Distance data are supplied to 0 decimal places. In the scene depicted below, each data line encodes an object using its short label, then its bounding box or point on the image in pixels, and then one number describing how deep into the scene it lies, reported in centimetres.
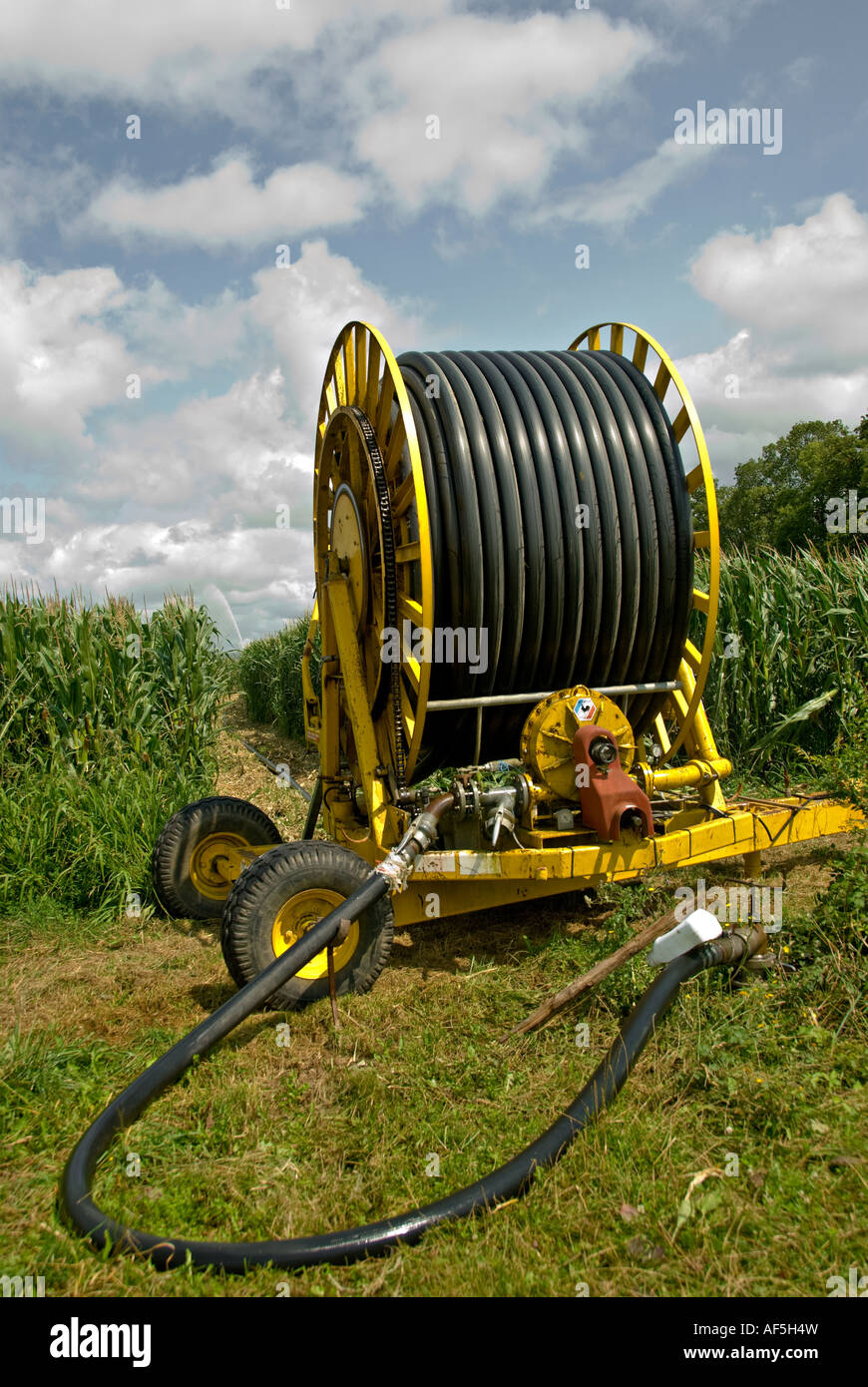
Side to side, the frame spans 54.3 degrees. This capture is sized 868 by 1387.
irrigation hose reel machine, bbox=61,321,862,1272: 416
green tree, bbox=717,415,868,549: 3216
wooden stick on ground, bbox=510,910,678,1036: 366
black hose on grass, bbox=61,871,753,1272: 241
